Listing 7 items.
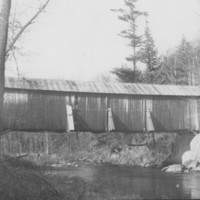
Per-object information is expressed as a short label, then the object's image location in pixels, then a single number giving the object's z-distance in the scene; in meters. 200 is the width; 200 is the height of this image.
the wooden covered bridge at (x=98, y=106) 24.72
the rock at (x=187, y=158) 24.48
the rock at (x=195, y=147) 24.74
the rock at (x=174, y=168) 22.74
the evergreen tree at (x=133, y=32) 39.81
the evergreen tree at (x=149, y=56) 41.56
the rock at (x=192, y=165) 23.66
